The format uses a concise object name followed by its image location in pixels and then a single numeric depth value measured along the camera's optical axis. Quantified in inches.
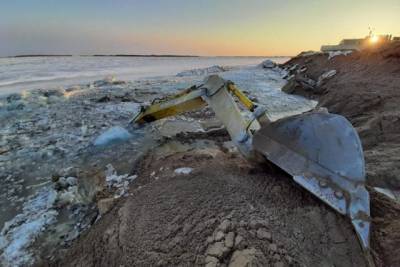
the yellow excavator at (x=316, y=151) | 89.5
